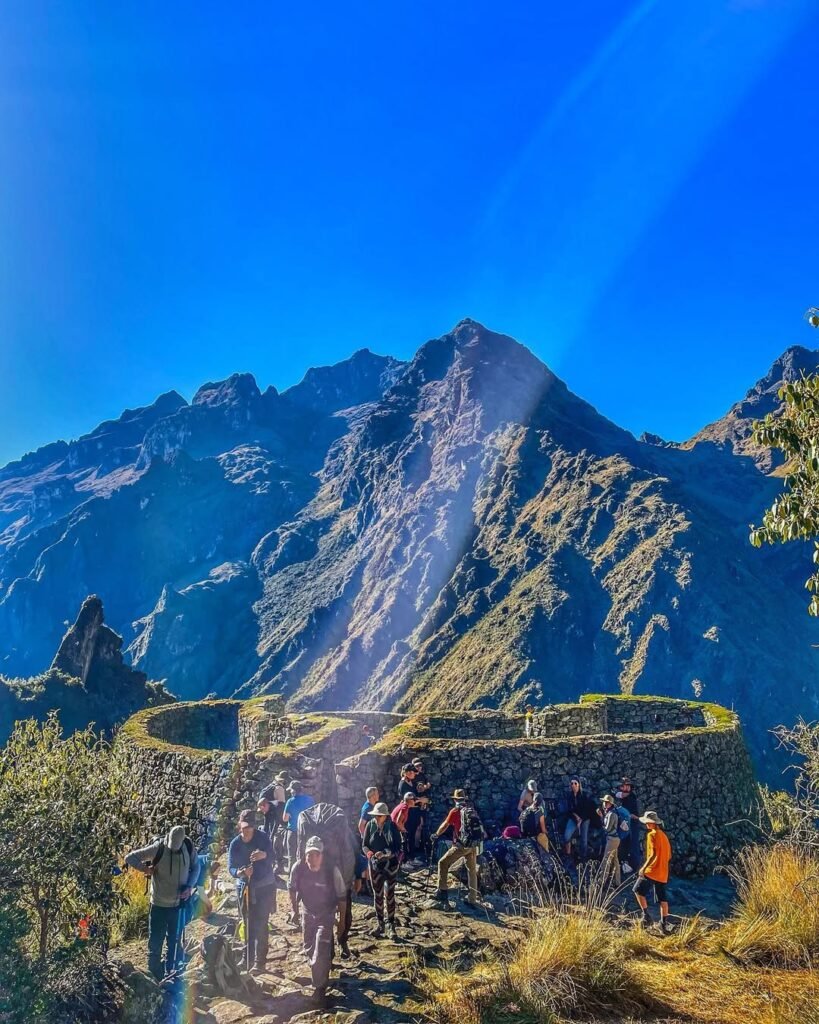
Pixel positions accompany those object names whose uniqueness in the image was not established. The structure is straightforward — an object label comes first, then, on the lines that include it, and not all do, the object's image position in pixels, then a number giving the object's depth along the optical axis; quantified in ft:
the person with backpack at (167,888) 27.63
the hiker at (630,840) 37.63
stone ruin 43.16
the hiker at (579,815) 40.04
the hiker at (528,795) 40.24
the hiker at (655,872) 33.63
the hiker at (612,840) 37.45
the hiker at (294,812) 36.11
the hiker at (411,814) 38.73
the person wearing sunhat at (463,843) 35.19
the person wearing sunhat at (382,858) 31.73
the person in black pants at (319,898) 25.03
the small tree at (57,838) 28.84
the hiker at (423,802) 39.70
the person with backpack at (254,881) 28.02
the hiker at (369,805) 34.39
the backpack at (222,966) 26.08
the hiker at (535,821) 38.73
